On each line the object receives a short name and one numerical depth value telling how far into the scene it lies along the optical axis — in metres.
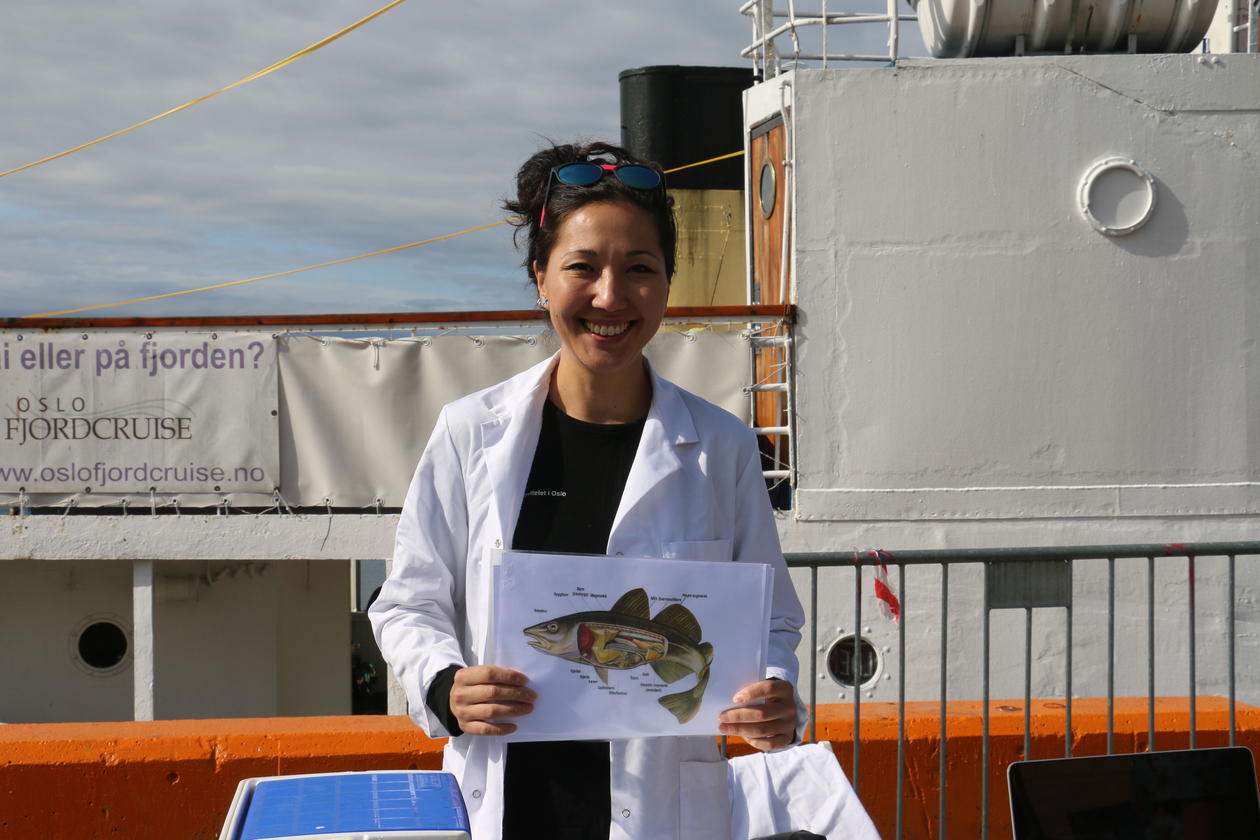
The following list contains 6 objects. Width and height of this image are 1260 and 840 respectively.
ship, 7.77
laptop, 2.47
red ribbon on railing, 7.69
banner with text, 8.02
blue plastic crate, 1.86
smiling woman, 2.42
